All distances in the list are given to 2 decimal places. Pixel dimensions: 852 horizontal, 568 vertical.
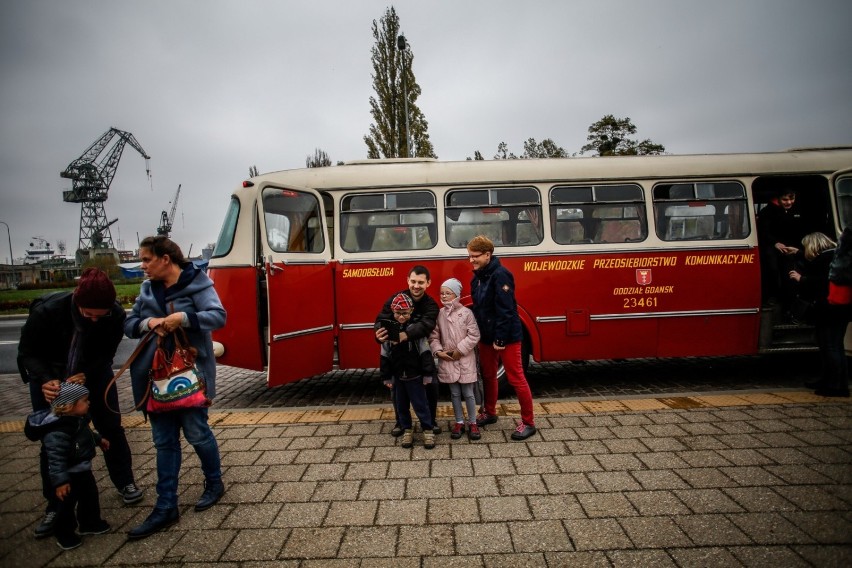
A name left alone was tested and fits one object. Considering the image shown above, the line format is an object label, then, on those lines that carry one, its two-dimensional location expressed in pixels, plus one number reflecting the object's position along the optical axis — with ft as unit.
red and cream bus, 17.98
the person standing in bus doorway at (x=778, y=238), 18.25
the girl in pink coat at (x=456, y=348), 13.55
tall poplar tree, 56.80
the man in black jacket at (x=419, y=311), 12.97
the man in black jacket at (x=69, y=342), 9.39
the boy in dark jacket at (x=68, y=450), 8.92
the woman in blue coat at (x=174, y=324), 9.59
